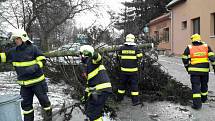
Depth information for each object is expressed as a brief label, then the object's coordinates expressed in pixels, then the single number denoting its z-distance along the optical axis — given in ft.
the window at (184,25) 83.30
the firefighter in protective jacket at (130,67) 25.66
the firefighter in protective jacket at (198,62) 24.89
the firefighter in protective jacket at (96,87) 18.39
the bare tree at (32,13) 75.35
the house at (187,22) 64.80
